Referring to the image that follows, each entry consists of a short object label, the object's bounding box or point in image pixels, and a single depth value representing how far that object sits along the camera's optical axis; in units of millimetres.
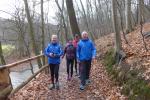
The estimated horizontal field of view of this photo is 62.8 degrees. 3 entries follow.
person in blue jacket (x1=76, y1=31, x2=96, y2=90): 4244
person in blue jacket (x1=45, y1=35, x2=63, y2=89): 4277
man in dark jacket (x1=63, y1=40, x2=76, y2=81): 4925
